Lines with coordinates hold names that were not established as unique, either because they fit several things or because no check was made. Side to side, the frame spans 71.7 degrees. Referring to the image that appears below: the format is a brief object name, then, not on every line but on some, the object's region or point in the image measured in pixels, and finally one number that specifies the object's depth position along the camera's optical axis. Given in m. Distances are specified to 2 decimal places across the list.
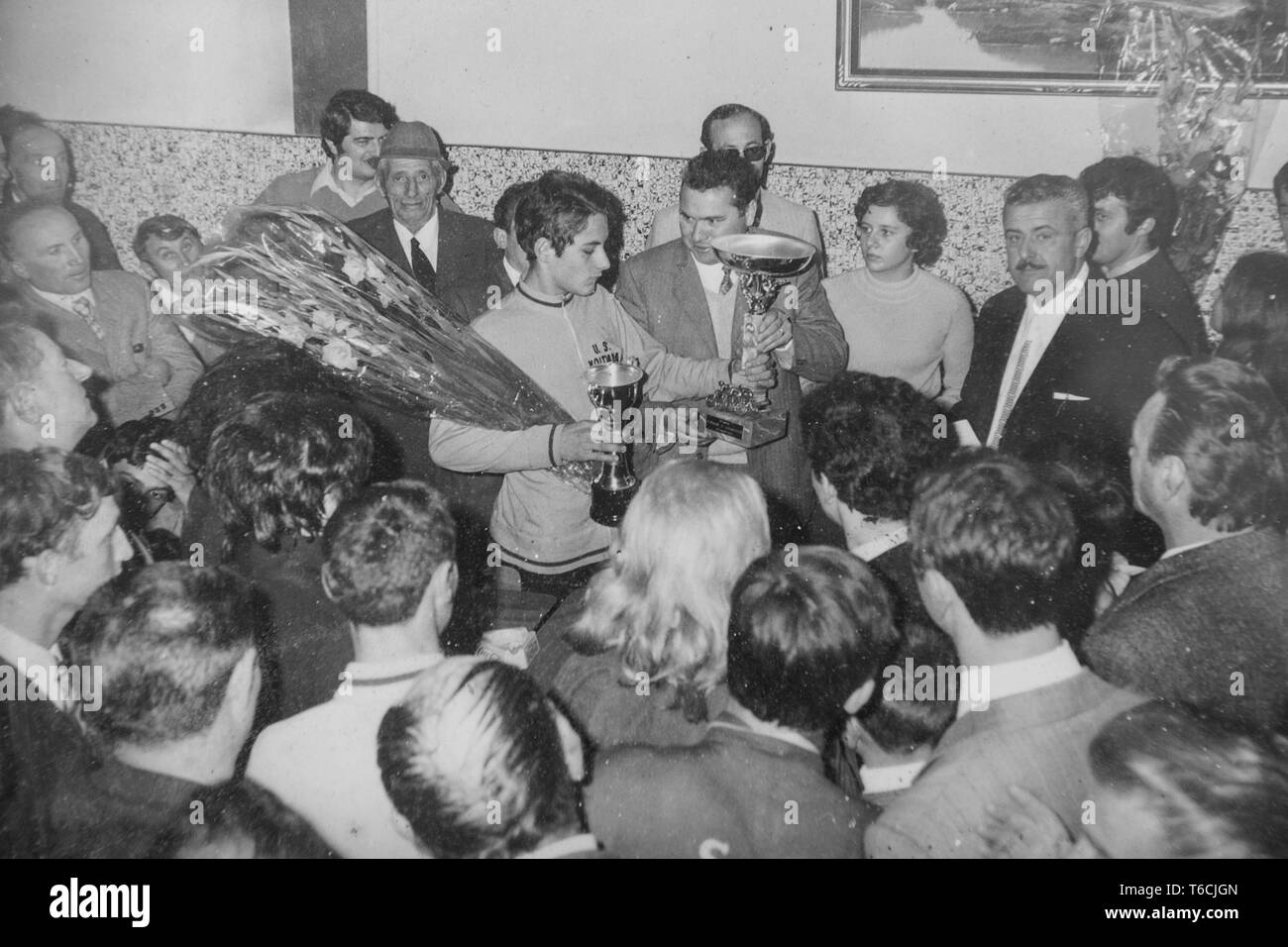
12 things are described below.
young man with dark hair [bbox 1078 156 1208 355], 2.29
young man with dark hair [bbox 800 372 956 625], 1.65
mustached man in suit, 2.17
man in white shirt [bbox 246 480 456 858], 1.38
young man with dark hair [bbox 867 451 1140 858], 1.29
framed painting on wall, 2.19
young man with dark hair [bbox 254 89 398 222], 2.35
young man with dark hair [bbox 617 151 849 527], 2.29
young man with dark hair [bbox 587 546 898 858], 1.25
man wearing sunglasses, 2.33
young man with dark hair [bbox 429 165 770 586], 2.00
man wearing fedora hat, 2.49
